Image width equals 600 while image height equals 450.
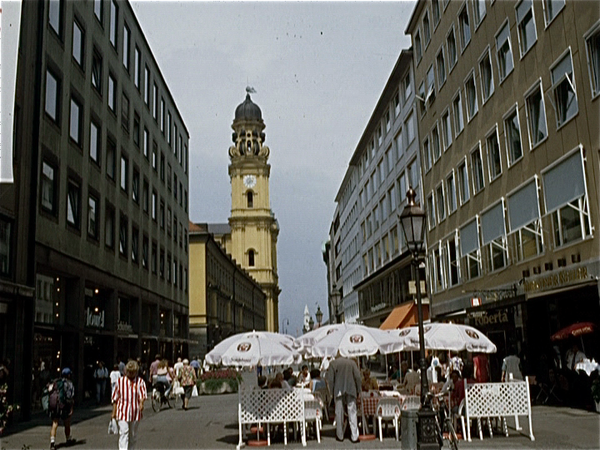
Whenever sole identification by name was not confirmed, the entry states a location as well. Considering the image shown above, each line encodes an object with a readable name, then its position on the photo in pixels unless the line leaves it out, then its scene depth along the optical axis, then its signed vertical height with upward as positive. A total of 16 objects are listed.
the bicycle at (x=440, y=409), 11.22 -1.31
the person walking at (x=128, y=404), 10.76 -0.79
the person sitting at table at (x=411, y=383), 17.14 -1.00
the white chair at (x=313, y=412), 14.10 -1.36
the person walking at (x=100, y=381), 26.53 -0.98
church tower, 120.88 +26.89
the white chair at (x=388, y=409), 14.23 -1.36
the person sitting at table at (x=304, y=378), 21.60 -1.03
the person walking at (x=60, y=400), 13.58 -0.86
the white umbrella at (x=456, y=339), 15.12 +0.10
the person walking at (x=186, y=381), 23.28 -0.97
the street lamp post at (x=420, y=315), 11.27 +0.54
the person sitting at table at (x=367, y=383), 16.24 -0.90
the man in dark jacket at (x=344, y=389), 13.76 -0.87
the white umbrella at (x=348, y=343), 14.38 +0.08
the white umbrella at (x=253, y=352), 14.04 -0.03
